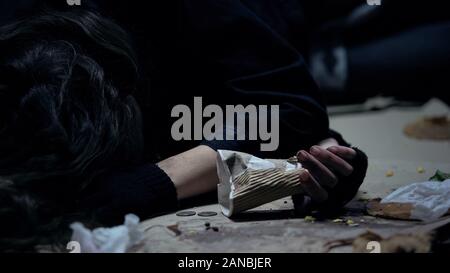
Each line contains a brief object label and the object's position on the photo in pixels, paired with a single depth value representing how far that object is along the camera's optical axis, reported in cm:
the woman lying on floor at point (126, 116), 139
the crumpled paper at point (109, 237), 131
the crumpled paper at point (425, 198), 140
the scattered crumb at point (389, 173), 167
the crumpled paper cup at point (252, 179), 140
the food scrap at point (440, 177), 151
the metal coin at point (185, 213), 145
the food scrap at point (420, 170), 168
